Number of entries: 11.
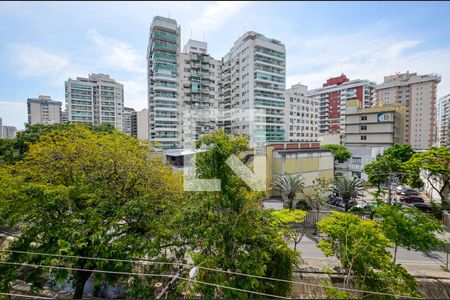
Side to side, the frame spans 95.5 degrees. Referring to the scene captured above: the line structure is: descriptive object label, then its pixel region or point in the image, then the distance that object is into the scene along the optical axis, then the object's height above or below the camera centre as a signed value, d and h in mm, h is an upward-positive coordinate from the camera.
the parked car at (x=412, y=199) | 21422 -5980
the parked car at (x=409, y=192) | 24516 -6012
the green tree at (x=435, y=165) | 14727 -1663
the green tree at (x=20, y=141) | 15859 +271
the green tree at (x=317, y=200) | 14167 -4066
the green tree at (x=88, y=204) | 5945 -2032
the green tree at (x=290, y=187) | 16516 -3550
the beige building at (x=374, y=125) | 35656 +3300
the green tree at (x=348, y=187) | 15617 -3406
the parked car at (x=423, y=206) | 18409 -5867
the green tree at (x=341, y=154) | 31438 -1661
